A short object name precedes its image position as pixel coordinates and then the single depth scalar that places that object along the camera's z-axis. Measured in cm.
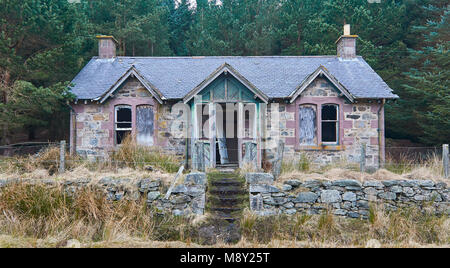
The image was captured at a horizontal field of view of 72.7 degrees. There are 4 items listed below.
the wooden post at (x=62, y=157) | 983
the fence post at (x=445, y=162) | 925
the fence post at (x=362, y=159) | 963
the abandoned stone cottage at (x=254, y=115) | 1378
